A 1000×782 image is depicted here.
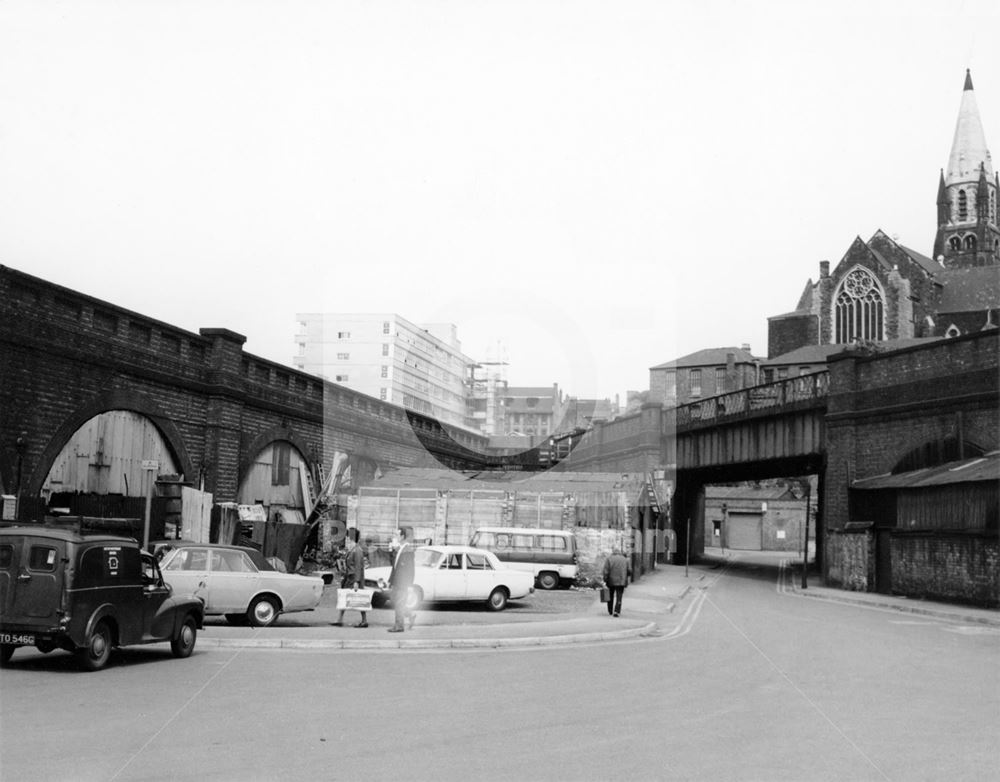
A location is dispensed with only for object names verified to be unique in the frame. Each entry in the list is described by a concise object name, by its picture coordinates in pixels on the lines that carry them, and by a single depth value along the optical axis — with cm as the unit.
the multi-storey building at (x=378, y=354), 10119
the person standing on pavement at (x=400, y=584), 1652
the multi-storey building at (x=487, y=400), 12600
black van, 1154
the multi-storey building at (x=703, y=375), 10425
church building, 9956
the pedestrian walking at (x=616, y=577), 2038
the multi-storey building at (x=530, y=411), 12525
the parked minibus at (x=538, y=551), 2747
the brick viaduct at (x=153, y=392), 1794
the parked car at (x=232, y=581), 1681
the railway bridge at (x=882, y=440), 2664
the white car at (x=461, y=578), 2104
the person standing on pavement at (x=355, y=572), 1784
